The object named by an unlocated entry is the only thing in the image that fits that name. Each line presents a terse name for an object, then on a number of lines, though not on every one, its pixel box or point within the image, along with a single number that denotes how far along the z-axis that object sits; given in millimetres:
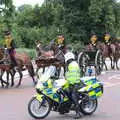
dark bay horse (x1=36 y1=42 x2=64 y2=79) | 23055
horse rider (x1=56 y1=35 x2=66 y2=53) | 25827
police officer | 13109
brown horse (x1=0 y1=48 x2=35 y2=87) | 22406
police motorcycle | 12875
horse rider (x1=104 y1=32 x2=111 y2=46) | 32347
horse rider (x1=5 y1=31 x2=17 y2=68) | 22328
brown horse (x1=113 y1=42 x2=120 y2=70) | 33125
